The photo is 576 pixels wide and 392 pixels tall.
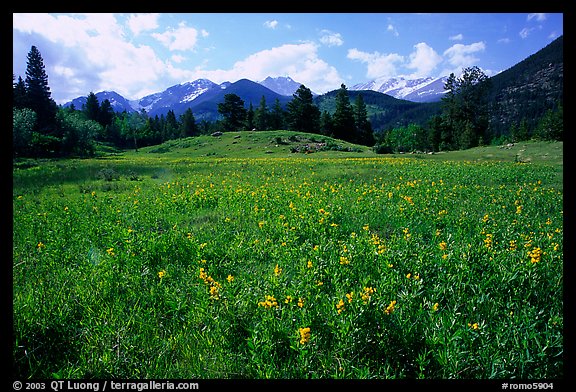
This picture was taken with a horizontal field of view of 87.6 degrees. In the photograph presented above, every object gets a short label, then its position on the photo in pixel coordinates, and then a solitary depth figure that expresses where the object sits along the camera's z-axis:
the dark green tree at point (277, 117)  88.00
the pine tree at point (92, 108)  73.41
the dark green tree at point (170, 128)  103.56
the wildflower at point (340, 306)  2.48
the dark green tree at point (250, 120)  89.12
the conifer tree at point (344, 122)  76.06
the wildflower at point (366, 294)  2.64
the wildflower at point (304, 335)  2.22
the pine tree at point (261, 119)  85.75
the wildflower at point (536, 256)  3.28
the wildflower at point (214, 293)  2.84
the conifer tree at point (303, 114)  79.19
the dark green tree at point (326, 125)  78.69
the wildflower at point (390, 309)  2.51
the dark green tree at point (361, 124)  83.38
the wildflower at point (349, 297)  2.60
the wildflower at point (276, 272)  3.26
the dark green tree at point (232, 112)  86.62
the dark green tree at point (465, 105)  68.38
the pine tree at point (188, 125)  95.89
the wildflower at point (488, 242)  4.13
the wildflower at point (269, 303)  2.64
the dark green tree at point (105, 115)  79.50
